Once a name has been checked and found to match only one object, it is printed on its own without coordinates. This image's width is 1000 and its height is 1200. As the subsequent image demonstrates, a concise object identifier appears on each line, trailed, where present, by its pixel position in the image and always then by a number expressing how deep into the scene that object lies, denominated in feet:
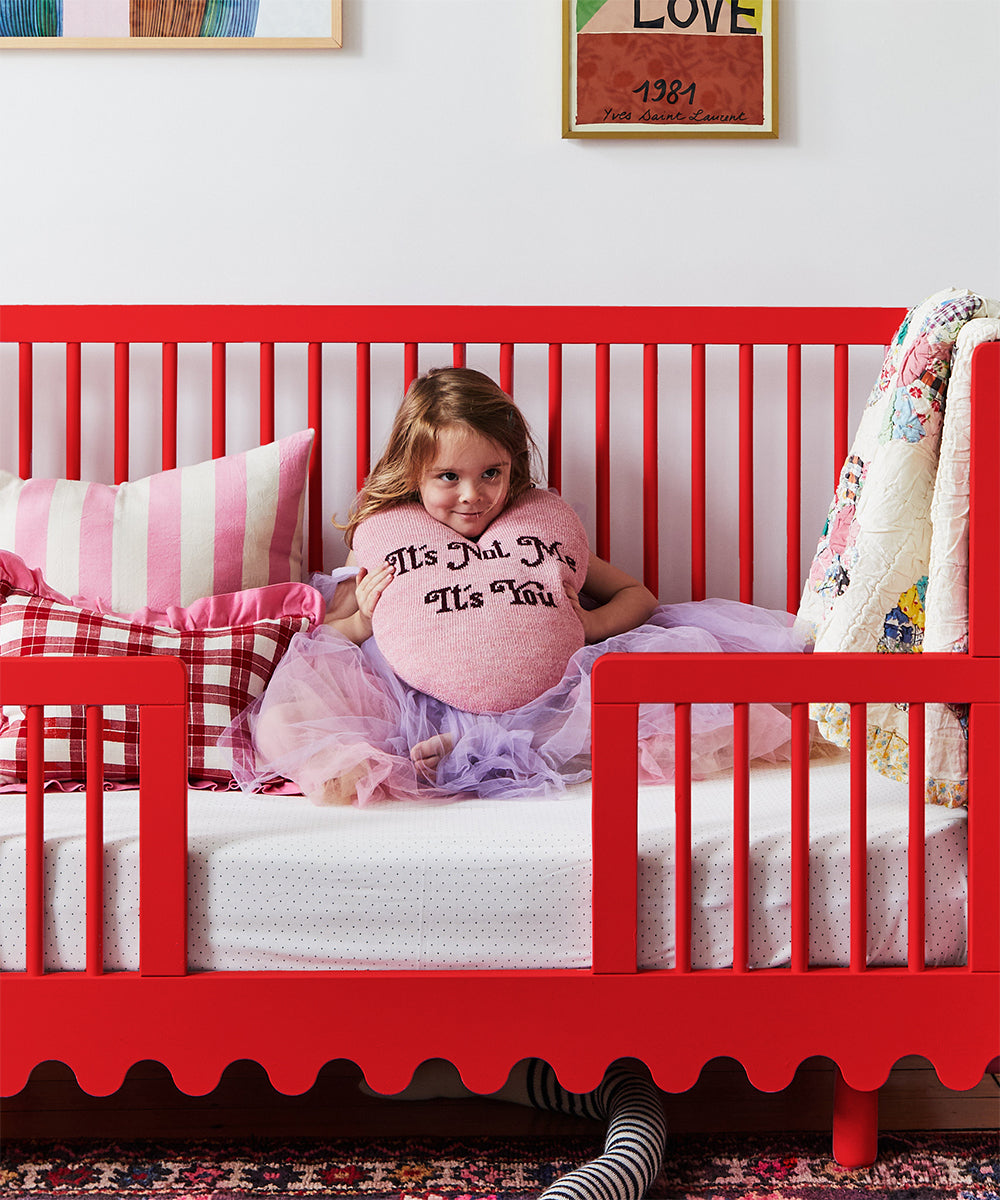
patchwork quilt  11.74
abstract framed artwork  13.77
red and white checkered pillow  12.27
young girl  12.25
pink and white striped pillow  13.21
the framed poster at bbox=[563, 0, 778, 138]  13.77
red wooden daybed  11.44
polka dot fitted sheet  11.52
